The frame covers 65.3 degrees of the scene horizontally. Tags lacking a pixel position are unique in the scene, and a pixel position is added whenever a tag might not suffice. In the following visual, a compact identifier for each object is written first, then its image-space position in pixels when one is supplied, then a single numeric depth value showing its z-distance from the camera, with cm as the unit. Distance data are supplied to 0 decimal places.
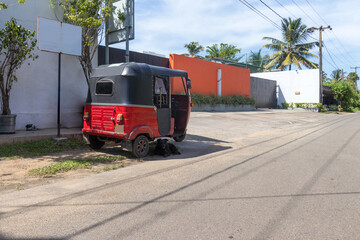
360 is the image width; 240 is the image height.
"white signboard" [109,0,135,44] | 1030
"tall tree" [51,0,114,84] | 972
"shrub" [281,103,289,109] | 3875
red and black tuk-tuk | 705
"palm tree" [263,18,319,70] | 4150
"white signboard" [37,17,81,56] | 809
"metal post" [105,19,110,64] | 1103
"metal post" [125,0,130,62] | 1010
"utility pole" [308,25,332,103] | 3457
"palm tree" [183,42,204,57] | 4896
